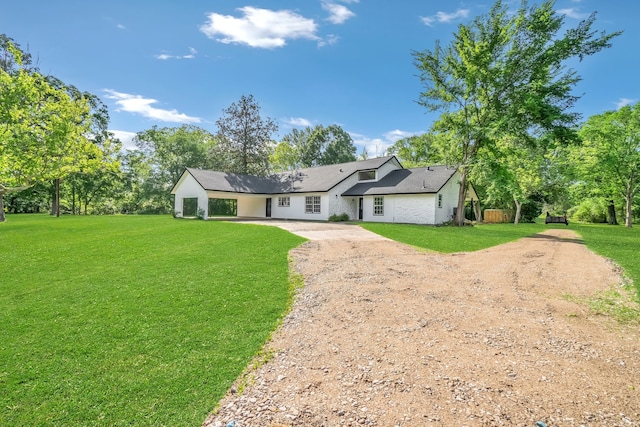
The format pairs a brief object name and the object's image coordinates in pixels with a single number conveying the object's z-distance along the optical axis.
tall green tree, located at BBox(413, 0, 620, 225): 18.41
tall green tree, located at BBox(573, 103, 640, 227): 26.42
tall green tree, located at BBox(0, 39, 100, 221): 17.52
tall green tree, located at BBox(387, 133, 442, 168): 45.76
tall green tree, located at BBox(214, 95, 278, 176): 40.81
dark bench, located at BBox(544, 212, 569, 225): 26.86
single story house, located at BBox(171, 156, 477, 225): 23.39
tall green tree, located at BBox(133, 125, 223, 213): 42.59
